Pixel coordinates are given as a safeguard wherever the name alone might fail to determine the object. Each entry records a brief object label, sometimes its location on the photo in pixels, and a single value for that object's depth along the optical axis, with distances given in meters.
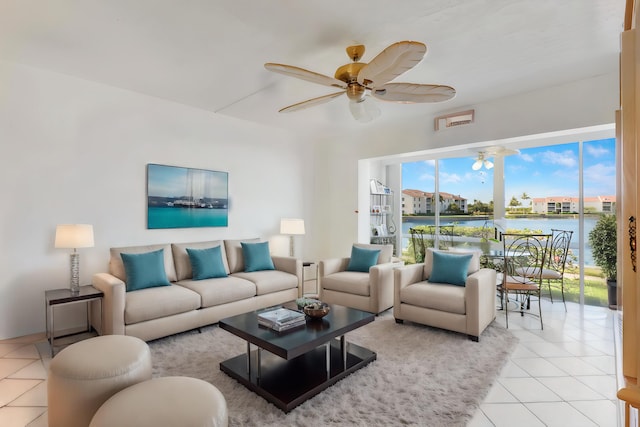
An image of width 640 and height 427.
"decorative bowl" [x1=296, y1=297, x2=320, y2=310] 2.92
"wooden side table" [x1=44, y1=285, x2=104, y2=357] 2.97
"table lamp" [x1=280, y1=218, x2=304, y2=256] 5.27
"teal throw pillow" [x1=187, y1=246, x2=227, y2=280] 4.00
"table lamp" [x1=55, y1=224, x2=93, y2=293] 3.16
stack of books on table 2.55
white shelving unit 6.28
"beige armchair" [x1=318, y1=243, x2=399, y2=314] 4.07
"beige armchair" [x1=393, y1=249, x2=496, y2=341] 3.27
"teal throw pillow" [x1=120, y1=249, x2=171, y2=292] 3.45
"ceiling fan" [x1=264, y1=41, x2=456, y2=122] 2.07
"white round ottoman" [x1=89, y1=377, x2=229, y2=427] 1.43
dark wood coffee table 2.25
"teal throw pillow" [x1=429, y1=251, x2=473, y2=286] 3.72
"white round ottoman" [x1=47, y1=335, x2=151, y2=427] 1.78
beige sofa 3.10
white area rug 2.09
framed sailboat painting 4.21
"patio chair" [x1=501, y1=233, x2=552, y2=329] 3.80
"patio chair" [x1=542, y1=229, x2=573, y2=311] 4.55
